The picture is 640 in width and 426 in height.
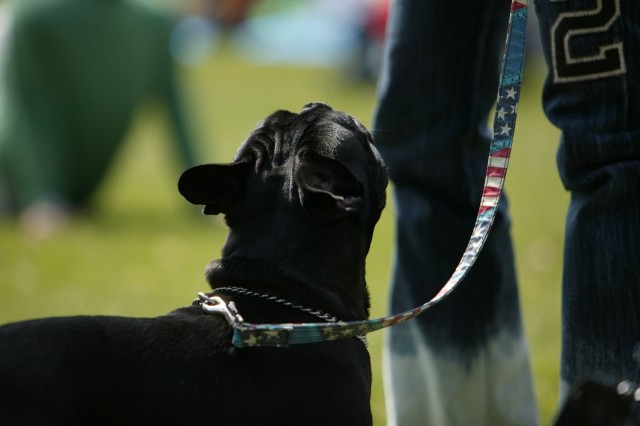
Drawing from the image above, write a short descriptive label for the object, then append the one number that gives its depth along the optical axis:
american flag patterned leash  4.77
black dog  4.61
